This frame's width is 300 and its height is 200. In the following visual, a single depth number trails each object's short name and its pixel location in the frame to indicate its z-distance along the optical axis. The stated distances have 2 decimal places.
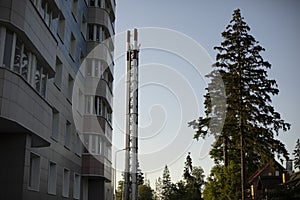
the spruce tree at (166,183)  112.73
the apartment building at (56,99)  13.81
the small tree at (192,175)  91.47
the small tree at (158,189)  115.51
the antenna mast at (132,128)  39.16
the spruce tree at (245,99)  31.09
